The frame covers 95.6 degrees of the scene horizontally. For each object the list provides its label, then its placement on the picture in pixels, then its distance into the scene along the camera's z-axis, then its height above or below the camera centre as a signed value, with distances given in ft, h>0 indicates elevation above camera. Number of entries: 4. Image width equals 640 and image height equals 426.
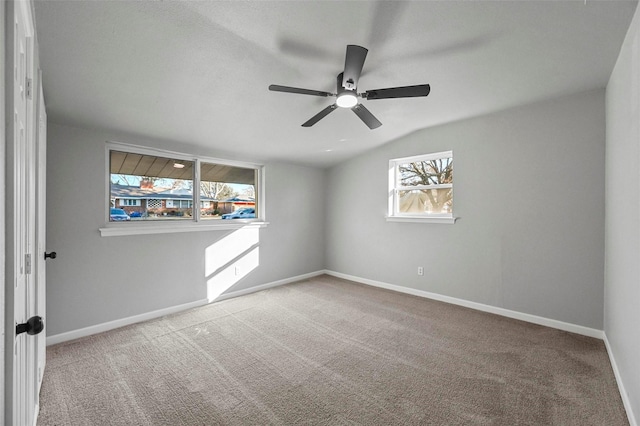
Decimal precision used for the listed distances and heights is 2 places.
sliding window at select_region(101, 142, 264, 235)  10.96 +0.82
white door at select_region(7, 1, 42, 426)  3.25 -0.12
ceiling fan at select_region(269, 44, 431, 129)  6.31 +3.01
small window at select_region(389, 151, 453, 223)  13.56 +1.18
